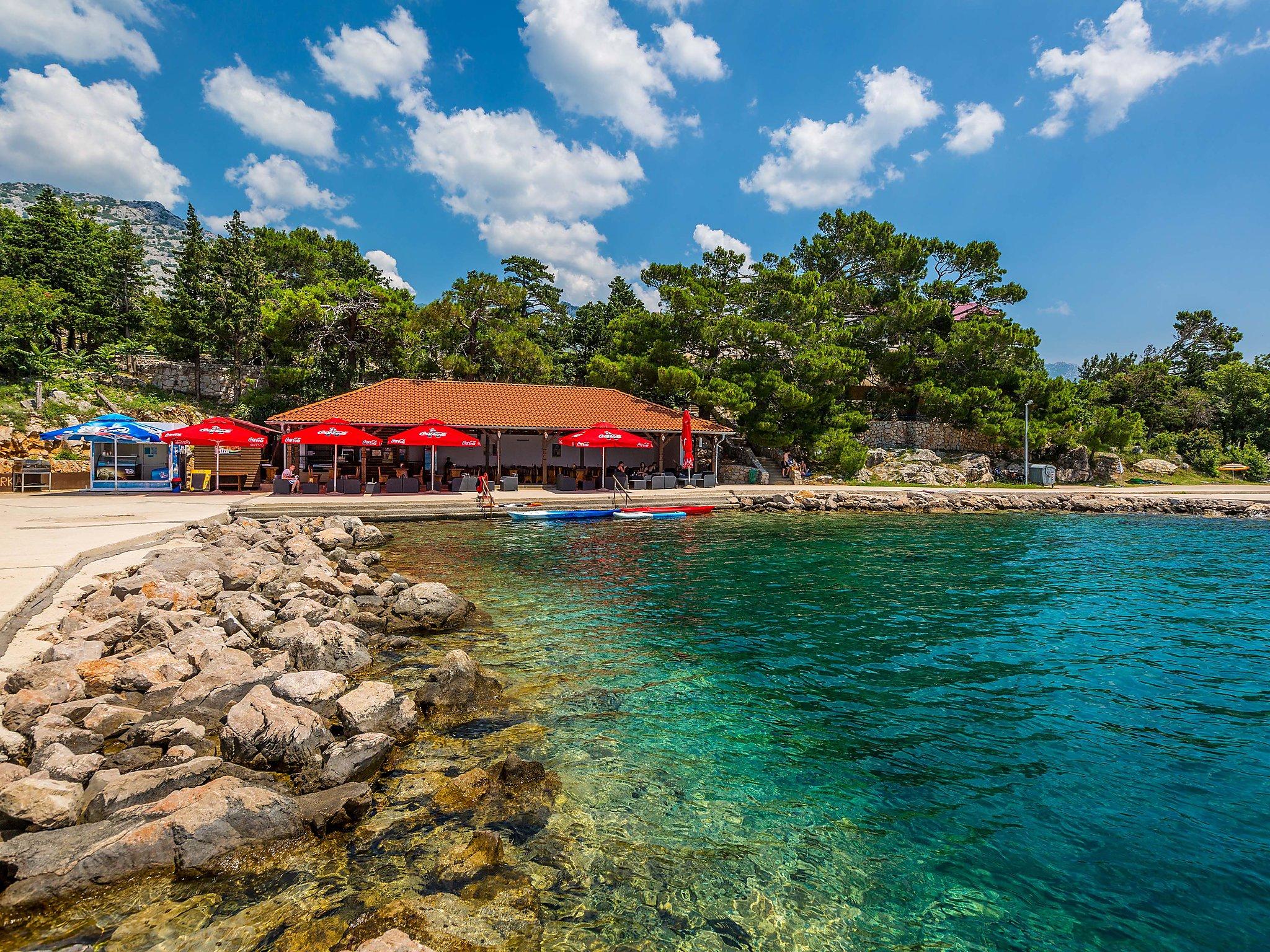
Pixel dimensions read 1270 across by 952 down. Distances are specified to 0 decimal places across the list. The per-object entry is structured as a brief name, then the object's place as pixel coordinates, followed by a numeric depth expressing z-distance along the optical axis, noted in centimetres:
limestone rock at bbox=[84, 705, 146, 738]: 445
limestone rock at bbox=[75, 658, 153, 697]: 504
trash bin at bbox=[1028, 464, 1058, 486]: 3123
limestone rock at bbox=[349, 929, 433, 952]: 254
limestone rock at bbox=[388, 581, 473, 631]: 774
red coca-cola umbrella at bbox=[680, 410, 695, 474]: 2316
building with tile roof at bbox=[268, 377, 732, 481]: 2316
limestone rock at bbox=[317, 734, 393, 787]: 406
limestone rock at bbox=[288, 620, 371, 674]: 609
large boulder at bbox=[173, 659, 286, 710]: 496
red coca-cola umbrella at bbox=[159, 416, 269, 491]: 1842
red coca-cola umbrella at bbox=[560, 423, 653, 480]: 2125
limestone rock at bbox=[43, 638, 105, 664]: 518
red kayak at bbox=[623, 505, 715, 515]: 2004
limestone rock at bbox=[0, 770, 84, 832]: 335
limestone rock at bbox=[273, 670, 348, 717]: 503
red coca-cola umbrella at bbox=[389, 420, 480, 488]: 1975
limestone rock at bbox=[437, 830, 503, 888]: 329
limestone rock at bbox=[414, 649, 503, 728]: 530
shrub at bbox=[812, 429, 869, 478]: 2953
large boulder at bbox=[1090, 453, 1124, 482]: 3334
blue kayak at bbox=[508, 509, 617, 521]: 1817
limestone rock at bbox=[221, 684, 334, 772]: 424
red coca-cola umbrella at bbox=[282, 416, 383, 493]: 1855
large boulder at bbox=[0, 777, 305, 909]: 304
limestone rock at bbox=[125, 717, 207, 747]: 431
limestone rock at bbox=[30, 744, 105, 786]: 373
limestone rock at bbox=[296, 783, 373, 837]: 364
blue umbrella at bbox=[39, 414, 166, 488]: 1819
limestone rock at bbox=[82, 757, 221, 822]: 350
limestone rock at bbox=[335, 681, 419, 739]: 473
